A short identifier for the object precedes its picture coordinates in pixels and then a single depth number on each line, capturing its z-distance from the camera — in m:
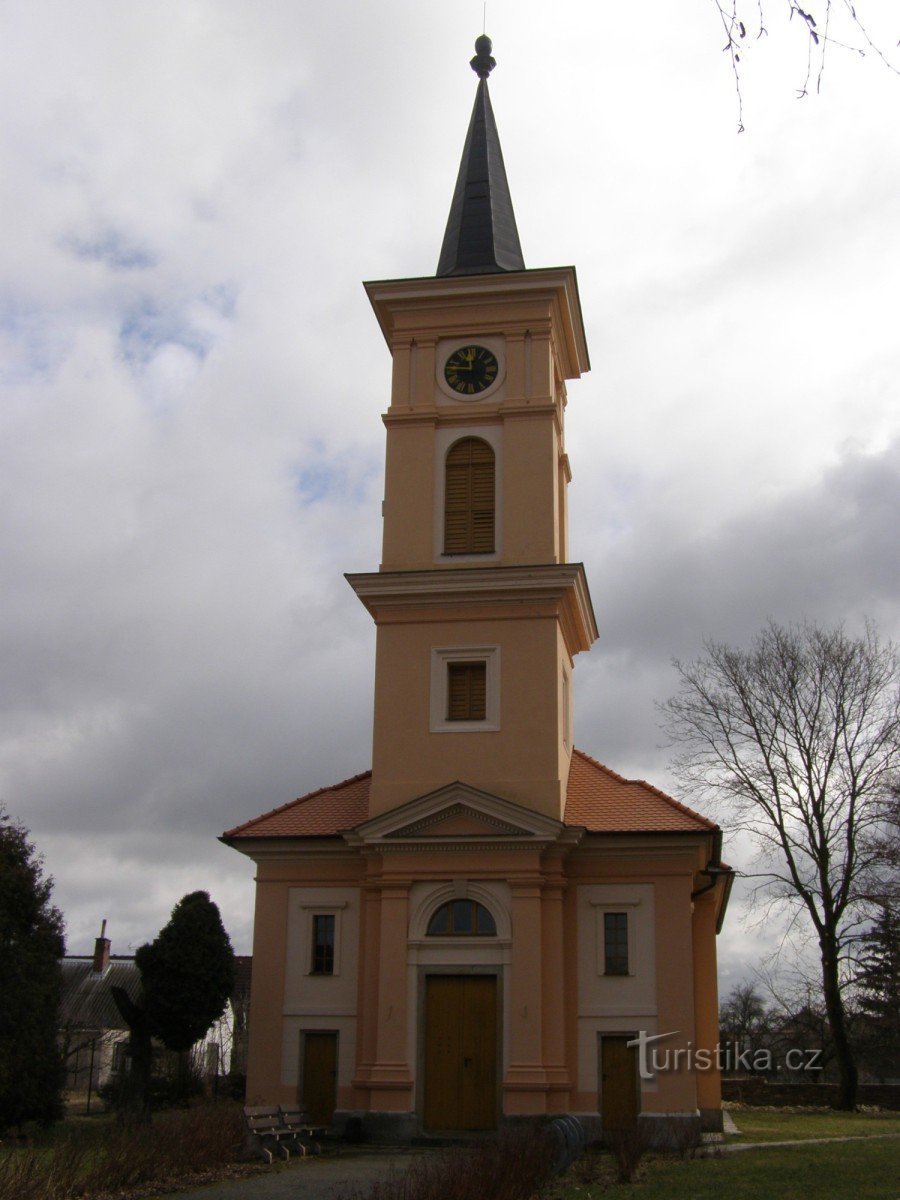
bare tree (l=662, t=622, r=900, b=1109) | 38.00
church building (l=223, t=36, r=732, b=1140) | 23.34
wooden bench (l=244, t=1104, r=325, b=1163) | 20.23
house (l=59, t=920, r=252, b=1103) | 40.02
